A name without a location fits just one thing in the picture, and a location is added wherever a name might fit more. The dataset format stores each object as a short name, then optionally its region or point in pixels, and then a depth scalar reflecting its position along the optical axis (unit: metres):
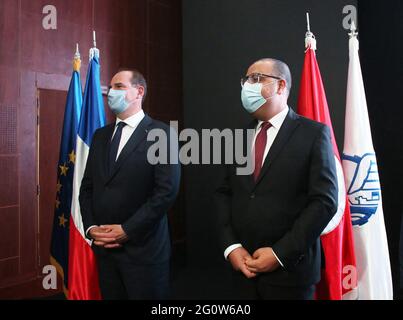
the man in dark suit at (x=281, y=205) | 1.70
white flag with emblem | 2.45
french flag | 2.66
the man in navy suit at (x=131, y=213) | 2.04
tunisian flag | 2.34
